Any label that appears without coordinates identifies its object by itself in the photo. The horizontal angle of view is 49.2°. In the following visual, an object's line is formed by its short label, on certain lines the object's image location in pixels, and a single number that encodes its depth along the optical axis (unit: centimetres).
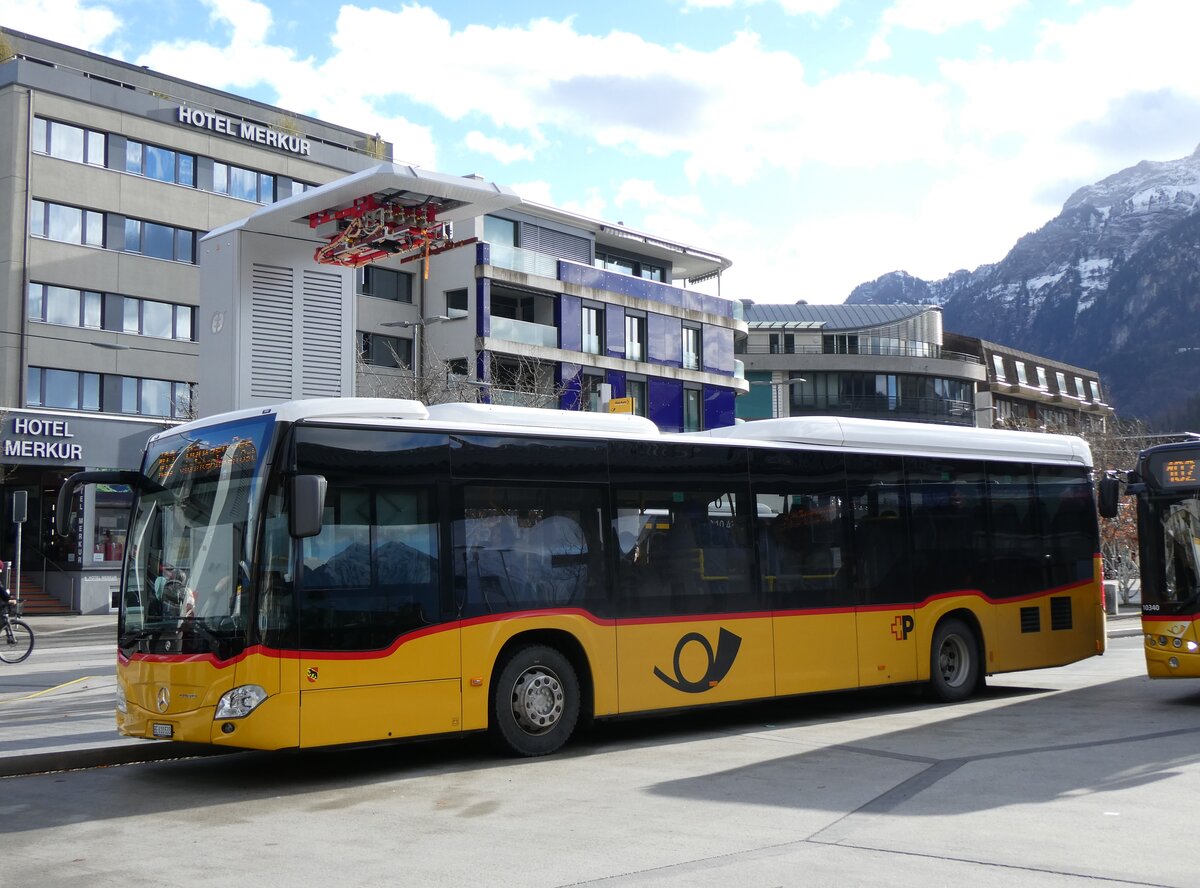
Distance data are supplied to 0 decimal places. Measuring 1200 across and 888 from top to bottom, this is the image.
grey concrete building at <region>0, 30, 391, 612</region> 4138
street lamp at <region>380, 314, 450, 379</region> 2834
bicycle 2259
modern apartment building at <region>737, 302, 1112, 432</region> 8788
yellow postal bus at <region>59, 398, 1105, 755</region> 978
